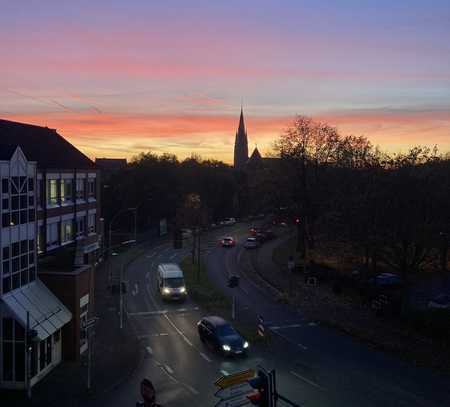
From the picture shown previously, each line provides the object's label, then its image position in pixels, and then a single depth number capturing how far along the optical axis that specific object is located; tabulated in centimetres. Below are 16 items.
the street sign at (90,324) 2269
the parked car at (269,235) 7725
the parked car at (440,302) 3223
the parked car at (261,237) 7337
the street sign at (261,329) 2808
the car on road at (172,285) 3794
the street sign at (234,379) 1034
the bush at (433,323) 2744
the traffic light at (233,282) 3372
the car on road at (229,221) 9875
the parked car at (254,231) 7912
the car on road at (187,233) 7294
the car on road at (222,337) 2570
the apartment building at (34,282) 2217
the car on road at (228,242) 6862
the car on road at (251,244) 6675
